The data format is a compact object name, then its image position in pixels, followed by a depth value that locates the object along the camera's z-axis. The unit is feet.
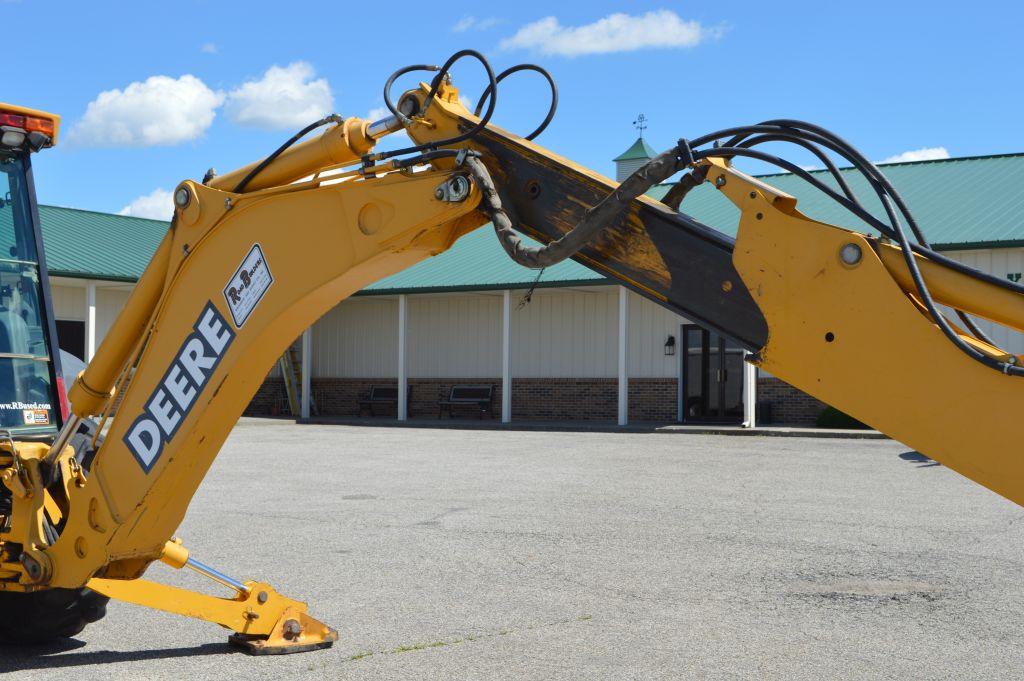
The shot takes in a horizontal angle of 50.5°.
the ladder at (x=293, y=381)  102.78
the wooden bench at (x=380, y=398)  99.66
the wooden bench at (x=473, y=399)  93.61
